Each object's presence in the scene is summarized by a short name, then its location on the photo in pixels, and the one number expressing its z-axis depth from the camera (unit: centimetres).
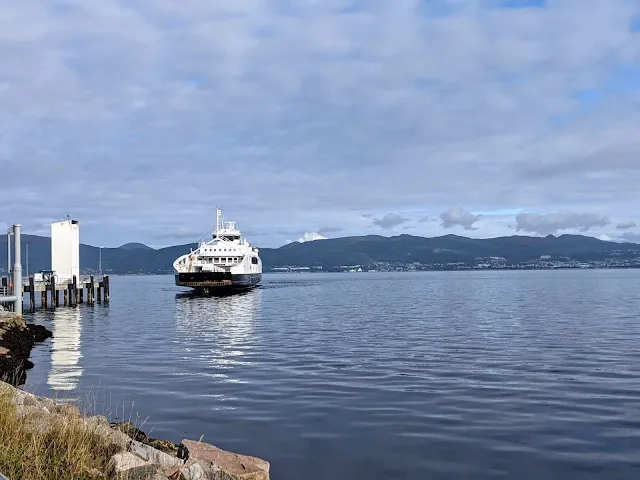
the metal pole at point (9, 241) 3344
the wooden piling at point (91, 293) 5781
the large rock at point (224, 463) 788
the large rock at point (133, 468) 700
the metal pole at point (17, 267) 2925
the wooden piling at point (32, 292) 4912
